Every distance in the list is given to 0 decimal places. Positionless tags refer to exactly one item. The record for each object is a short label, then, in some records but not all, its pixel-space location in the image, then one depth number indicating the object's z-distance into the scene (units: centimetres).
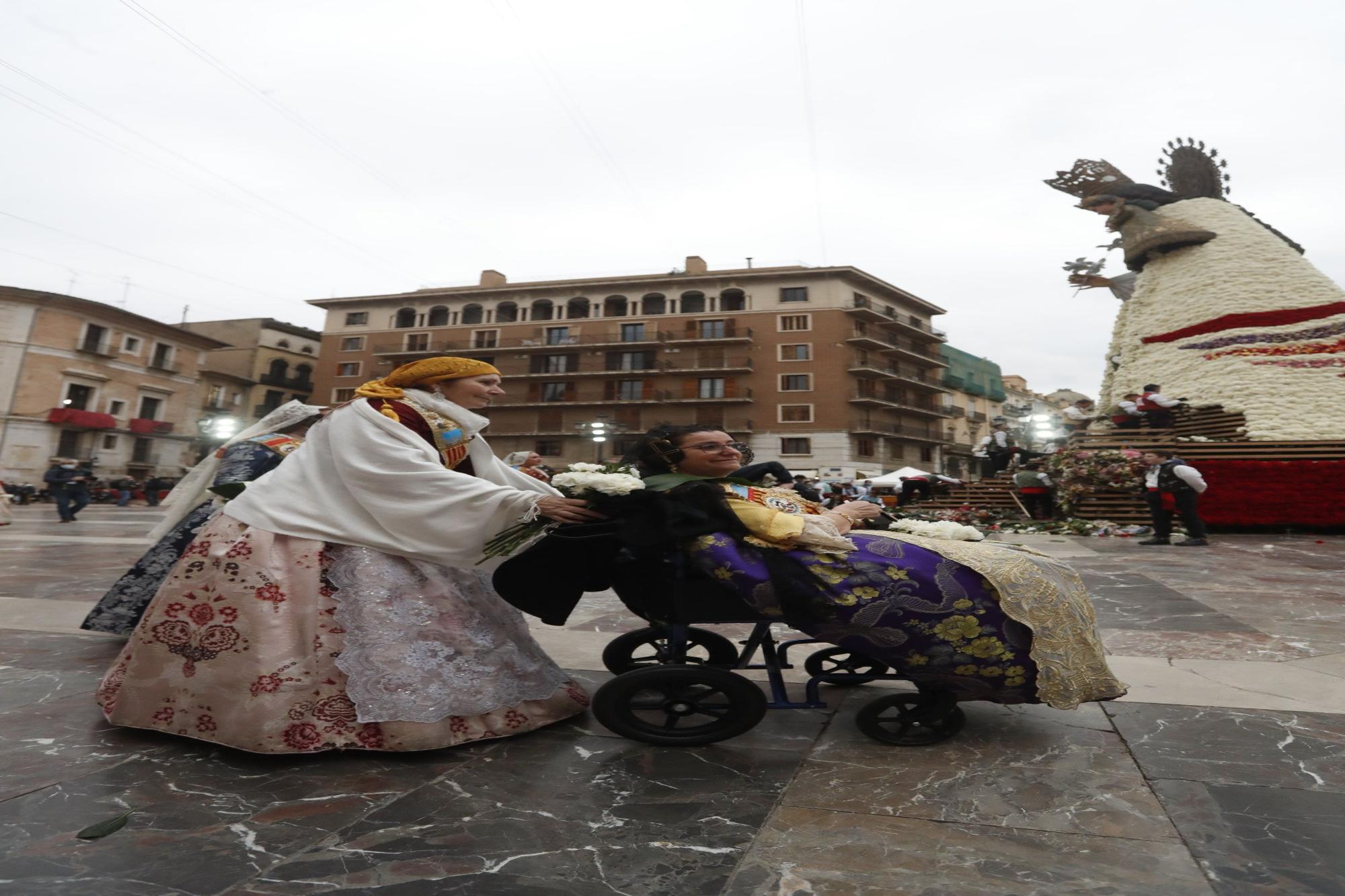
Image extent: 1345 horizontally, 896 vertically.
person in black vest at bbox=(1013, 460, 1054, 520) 1264
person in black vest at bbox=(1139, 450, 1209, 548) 873
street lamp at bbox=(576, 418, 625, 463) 2183
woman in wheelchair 197
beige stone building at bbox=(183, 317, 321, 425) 4272
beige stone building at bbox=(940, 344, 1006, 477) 4709
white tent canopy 1826
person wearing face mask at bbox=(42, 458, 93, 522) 1309
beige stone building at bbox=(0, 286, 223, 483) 2962
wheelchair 209
